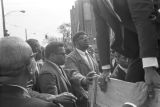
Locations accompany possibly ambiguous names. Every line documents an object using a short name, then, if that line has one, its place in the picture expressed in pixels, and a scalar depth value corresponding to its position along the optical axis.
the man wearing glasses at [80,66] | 3.41
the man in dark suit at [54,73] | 3.15
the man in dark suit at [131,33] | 1.91
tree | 50.37
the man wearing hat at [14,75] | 1.57
